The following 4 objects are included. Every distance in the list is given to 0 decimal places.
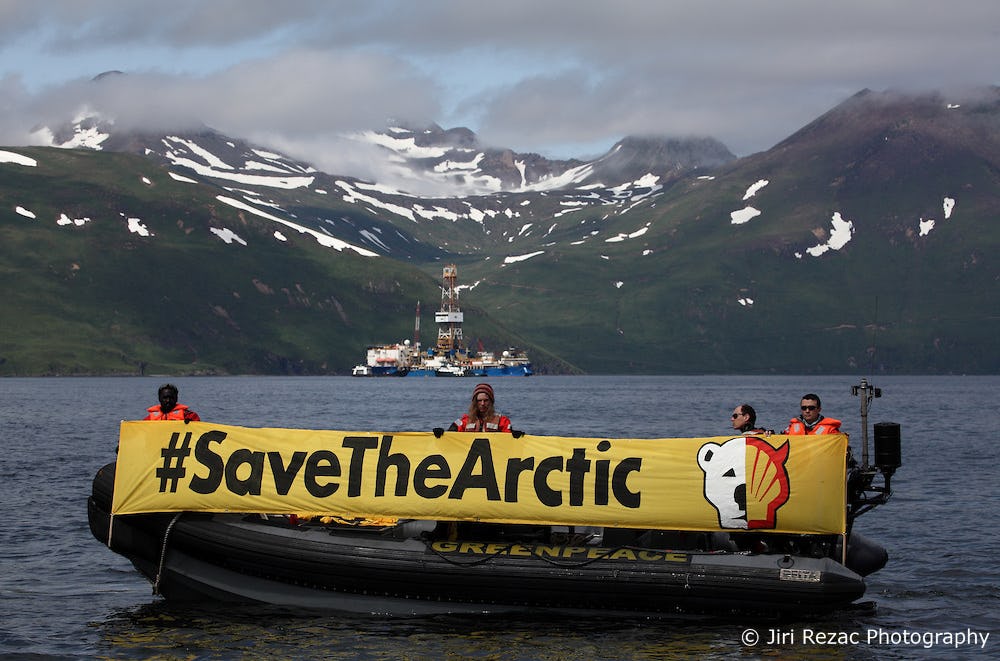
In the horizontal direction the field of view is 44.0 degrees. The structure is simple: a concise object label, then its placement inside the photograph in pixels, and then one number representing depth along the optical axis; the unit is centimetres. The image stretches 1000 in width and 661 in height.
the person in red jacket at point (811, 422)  2148
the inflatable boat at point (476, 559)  2047
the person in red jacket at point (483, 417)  2141
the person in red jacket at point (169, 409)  2280
